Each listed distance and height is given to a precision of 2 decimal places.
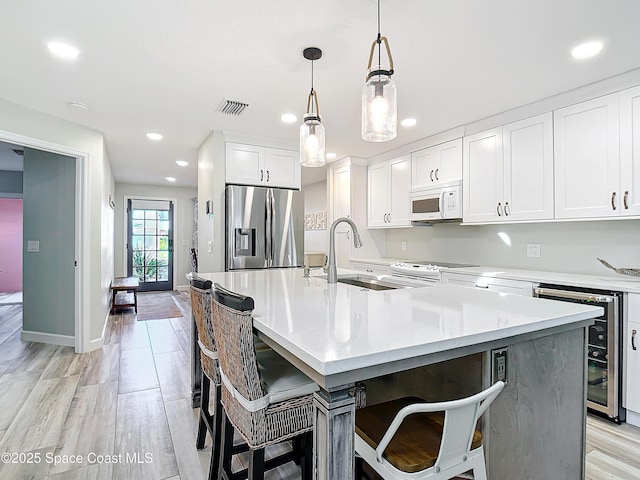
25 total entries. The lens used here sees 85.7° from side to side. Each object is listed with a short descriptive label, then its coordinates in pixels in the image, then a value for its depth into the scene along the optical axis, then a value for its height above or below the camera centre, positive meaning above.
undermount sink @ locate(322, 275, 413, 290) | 2.52 -0.32
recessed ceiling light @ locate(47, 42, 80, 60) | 2.13 +1.20
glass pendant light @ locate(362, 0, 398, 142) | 1.63 +0.67
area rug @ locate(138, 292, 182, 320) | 5.36 -1.16
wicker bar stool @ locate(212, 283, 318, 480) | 1.11 -0.52
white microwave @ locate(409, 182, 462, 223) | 3.75 +0.43
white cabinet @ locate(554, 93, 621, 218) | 2.57 +0.64
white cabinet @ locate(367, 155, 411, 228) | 4.47 +0.66
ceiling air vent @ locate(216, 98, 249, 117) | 3.05 +1.22
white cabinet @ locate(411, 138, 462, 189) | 3.79 +0.89
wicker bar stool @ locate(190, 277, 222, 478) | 1.62 -0.53
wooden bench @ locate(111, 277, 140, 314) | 5.46 -0.85
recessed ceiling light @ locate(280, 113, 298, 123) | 3.36 +1.22
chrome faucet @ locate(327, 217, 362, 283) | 2.23 -0.13
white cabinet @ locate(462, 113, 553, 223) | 2.99 +0.65
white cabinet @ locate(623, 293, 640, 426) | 2.23 -0.78
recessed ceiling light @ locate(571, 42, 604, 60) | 2.12 +1.21
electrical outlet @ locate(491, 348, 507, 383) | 1.20 -0.43
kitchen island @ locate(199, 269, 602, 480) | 0.89 -0.35
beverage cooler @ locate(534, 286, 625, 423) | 2.30 -0.78
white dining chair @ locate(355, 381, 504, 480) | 0.93 -0.64
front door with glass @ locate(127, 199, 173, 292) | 7.64 -0.07
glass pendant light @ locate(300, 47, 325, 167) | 2.19 +0.68
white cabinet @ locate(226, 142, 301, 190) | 3.99 +0.90
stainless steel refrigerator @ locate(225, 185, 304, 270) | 3.86 +0.15
